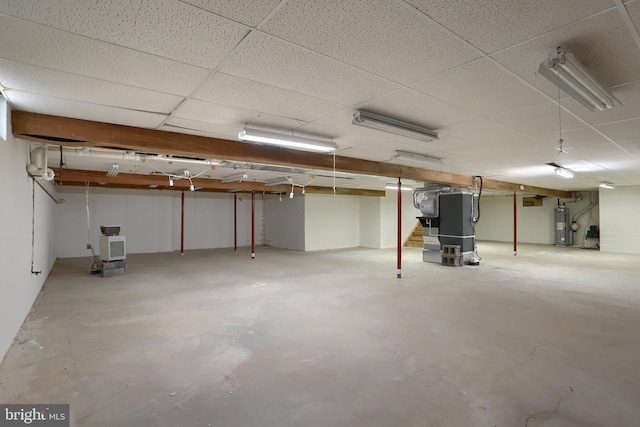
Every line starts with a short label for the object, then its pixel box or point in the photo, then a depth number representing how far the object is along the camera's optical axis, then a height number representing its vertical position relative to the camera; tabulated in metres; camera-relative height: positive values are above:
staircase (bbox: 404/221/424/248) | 12.04 -0.92
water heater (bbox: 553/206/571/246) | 11.50 -0.44
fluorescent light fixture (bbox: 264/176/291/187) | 7.95 +0.88
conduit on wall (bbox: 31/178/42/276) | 4.09 -0.05
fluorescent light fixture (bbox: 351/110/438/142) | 2.70 +0.81
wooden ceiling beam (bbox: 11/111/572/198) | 2.82 +0.77
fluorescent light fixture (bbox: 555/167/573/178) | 5.91 +0.83
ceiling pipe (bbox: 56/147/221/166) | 4.46 +0.88
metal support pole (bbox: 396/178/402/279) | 5.94 -0.37
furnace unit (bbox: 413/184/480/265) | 7.50 -0.16
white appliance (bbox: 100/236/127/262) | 6.18 -0.66
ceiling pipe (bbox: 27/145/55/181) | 3.82 +0.65
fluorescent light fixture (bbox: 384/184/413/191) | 8.98 +0.82
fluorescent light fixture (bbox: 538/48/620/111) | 1.71 +0.80
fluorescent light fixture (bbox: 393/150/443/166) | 4.48 +0.84
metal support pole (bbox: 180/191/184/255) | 9.81 -0.64
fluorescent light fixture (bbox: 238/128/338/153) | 3.11 +0.78
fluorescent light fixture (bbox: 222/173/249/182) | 7.13 +0.87
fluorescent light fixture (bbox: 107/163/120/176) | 5.79 +0.87
